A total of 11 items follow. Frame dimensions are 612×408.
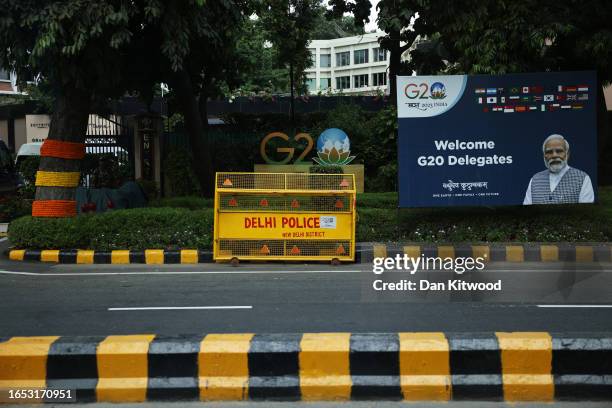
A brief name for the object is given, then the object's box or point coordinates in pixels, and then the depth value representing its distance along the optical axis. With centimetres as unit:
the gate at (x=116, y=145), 1866
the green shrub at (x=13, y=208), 1582
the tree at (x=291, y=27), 1925
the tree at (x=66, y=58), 1002
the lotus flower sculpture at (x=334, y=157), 1836
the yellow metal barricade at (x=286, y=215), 1074
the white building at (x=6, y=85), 4350
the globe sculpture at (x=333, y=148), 1836
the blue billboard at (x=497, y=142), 1192
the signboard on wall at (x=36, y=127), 3102
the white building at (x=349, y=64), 6669
